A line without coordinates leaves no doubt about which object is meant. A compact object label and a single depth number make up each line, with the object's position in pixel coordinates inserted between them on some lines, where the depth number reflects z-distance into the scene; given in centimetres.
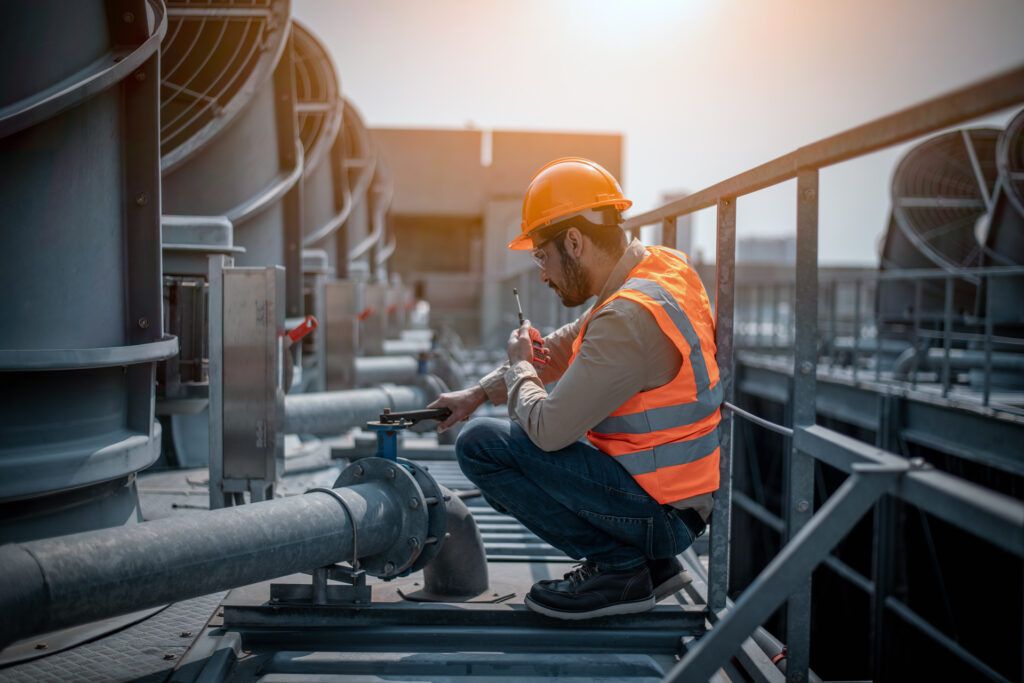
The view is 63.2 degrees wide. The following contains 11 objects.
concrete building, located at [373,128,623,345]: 2449
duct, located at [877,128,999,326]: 1200
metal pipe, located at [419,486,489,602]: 270
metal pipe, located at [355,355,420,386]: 728
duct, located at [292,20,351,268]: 753
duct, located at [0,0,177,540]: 246
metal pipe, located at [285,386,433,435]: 471
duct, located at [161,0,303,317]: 472
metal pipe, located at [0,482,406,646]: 171
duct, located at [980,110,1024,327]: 941
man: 223
